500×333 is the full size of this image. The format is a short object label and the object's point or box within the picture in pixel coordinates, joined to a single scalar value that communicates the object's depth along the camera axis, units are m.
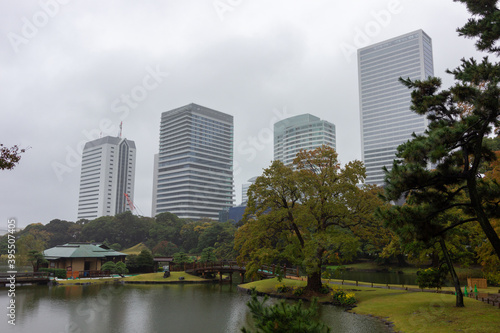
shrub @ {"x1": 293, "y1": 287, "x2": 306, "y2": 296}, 25.46
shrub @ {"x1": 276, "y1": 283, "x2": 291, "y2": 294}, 27.36
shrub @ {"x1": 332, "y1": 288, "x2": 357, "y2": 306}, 22.69
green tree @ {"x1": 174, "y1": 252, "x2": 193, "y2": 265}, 46.16
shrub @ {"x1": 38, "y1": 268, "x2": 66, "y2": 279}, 40.20
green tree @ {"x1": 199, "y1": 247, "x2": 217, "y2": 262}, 44.72
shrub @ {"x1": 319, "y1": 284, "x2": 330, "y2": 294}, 25.23
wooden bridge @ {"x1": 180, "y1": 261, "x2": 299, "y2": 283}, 35.09
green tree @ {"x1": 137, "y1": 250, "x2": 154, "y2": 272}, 46.72
